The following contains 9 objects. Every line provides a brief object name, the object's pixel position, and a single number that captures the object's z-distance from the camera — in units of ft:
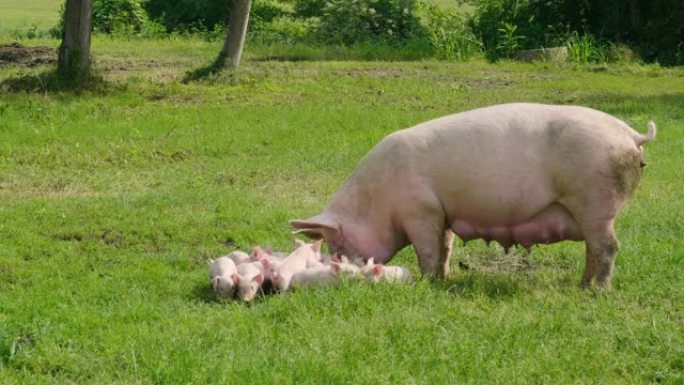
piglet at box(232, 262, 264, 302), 23.31
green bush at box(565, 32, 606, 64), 74.18
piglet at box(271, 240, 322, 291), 23.80
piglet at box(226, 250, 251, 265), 25.33
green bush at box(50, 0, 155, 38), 86.79
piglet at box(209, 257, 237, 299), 23.38
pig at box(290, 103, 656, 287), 23.98
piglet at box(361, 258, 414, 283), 23.36
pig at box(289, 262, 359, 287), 23.41
